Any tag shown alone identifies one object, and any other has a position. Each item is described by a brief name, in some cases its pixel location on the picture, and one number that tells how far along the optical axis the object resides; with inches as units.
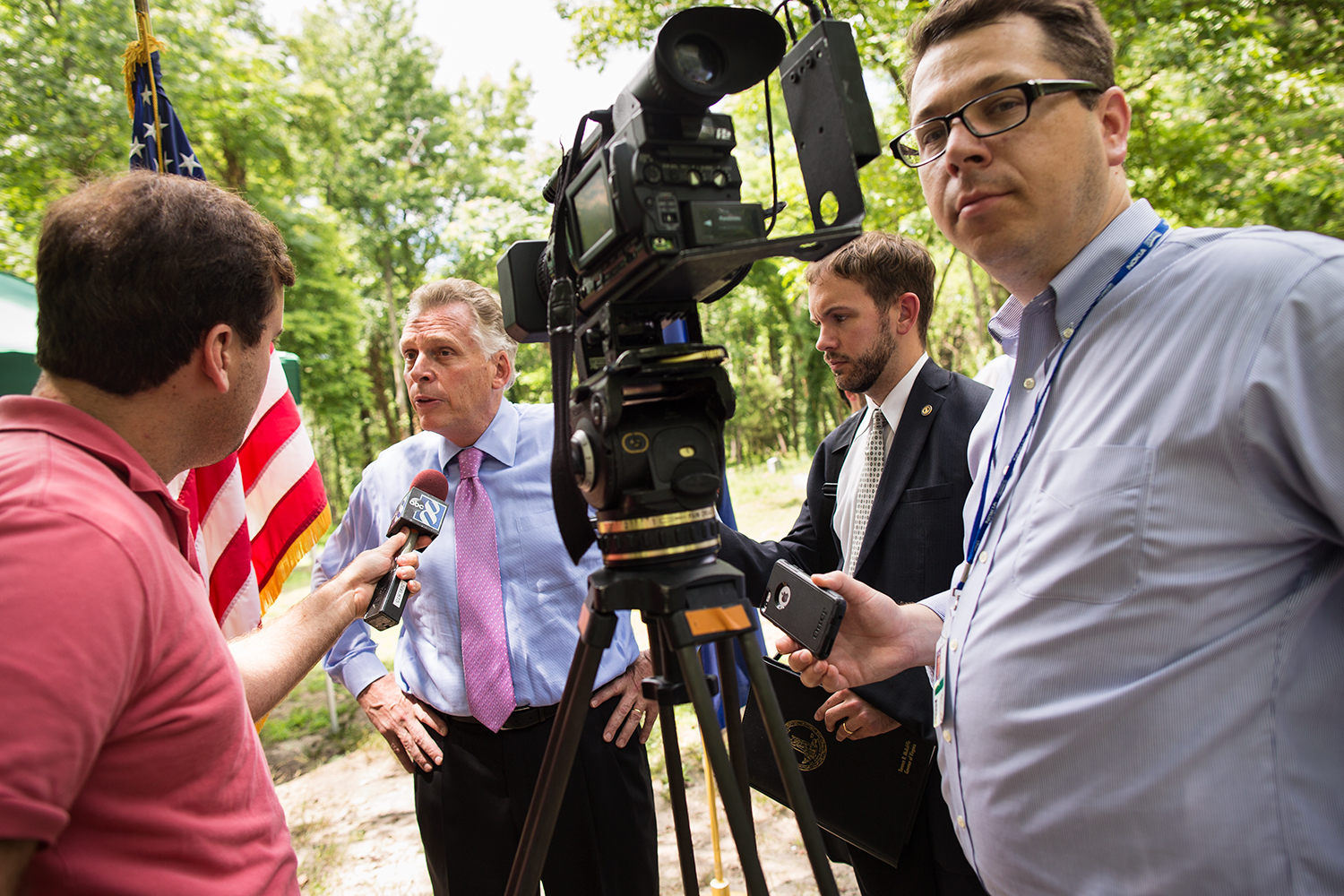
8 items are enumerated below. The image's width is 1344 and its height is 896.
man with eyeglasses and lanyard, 42.4
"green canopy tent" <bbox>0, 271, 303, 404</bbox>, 147.2
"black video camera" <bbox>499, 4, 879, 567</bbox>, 49.5
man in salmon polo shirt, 38.1
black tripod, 48.9
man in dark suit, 84.1
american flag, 133.6
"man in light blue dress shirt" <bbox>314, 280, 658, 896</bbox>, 101.0
